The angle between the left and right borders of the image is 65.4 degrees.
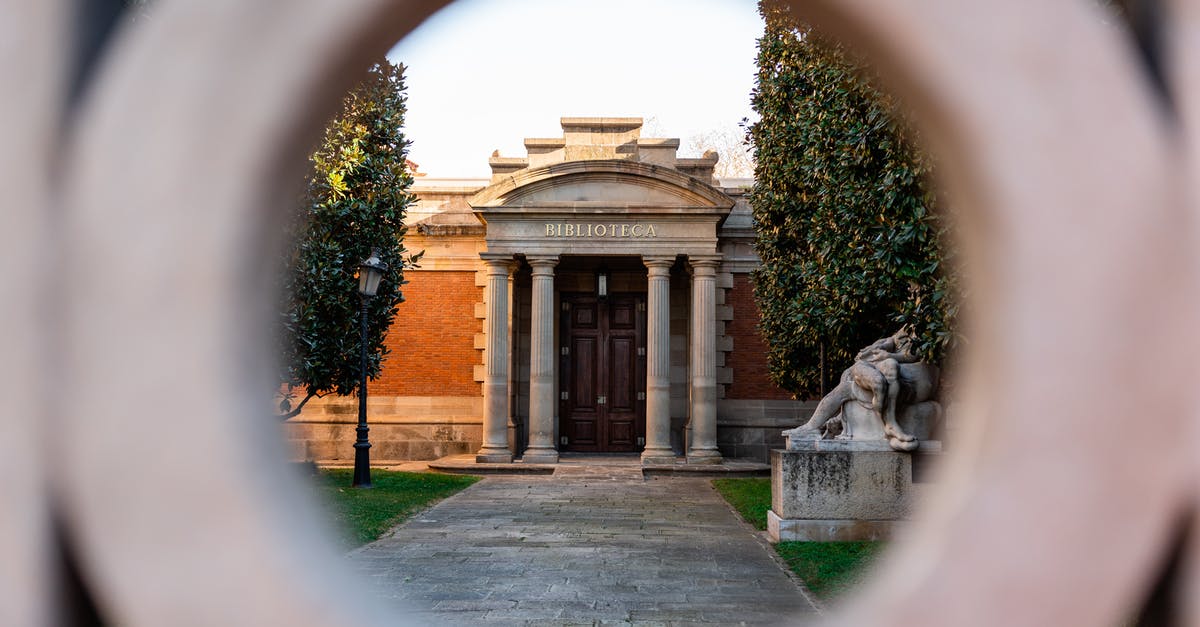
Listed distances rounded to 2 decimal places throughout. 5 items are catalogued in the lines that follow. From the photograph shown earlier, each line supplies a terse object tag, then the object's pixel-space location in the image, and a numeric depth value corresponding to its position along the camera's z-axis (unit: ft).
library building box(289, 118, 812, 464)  65.82
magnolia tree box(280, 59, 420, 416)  48.24
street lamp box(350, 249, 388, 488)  48.73
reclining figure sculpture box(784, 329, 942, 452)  33.17
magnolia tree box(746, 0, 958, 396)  25.08
